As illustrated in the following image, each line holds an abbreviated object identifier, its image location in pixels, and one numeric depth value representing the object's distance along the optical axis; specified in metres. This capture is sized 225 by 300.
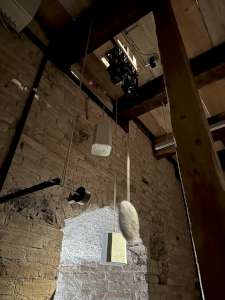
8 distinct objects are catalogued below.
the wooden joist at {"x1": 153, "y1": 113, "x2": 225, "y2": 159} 3.02
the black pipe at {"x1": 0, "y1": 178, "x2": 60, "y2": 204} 1.19
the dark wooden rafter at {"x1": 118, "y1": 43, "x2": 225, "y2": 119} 2.26
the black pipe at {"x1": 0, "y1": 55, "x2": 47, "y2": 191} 1.39
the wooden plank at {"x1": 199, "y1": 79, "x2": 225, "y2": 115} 2.72
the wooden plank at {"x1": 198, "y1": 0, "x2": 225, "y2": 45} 1.97
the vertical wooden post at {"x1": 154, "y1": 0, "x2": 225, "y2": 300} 0.67
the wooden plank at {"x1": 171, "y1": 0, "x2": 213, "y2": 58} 2.02
